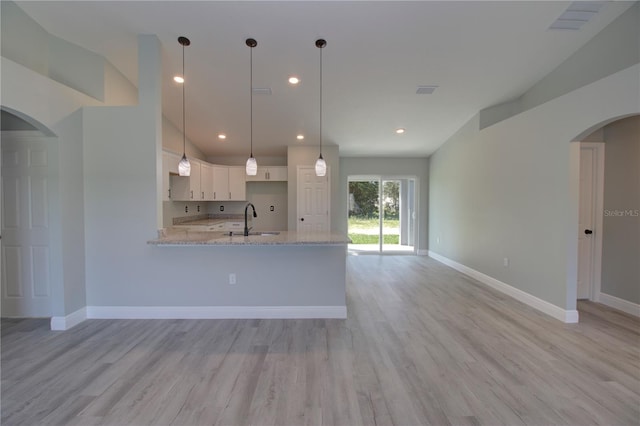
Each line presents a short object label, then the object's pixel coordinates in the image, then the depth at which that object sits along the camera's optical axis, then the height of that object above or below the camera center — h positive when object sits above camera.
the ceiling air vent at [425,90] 4.02 +1.66
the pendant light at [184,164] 2.99 +0.44
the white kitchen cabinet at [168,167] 4.36 +0.61
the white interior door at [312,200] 6.12 +0.11
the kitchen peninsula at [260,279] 3.19 -0.85
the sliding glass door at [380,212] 7.09 -0.19
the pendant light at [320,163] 3.09 +0.46
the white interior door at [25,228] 3.00 -0.23
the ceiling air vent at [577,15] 2.73 +1.92
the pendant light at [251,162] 3.09 +0.48
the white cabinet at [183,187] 5.09 +0.34
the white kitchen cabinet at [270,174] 6.30 +0.70
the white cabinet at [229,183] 6.15 +0.49
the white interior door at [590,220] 3.74 -0.22
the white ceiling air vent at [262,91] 4.05 +1.67
